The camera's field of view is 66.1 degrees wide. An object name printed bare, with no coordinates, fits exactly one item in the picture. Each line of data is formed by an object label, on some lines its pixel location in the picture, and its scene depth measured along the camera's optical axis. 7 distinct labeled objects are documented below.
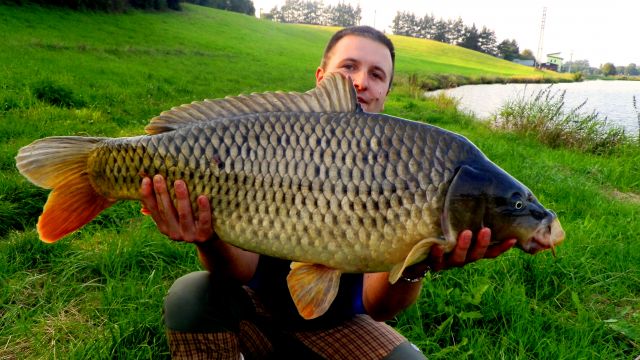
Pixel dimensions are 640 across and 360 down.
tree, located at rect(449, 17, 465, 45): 77.12
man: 1.72
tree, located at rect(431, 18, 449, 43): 78.38
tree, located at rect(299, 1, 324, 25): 81.81
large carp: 1.29
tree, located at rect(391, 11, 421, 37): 80.25
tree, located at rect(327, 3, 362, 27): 80.44
